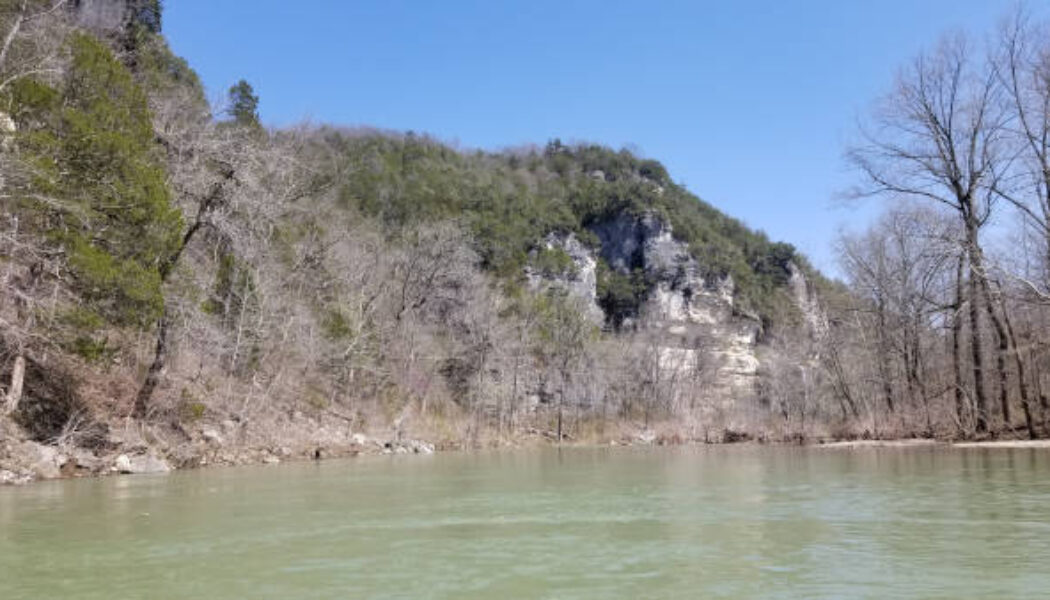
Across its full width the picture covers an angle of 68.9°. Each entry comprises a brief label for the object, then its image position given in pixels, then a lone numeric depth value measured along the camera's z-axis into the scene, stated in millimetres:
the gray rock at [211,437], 20716
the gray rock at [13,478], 13336
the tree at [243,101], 42812
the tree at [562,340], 56000
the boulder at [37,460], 14117
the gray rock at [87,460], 15558
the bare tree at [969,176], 22000
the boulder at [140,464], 16344
